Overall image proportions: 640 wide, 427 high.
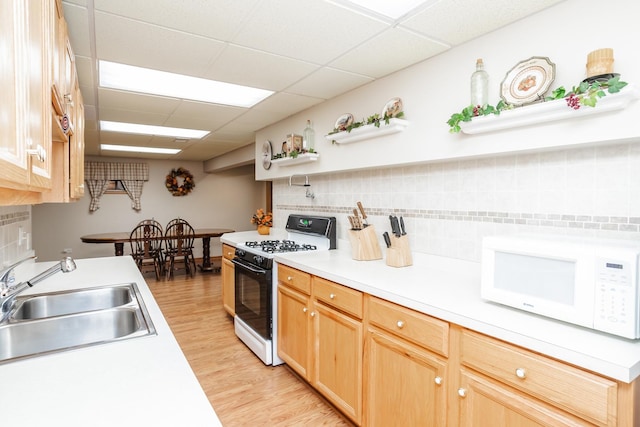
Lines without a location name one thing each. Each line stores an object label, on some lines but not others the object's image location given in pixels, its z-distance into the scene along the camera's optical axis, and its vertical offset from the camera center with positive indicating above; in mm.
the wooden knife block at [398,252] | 2126 -284
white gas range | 2604 -567
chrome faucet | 1223 -289
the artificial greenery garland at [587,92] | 1195 +421
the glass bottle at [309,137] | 3055 +628
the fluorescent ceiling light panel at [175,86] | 2318 +917
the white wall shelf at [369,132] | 2094 +501
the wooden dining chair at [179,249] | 5699 -722
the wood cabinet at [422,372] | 997 -640
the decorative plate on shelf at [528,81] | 1479 +563
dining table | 5137 -487
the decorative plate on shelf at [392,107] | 2168 +639
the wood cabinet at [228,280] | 3484 -770
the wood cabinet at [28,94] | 547 +232
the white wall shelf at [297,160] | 2938 +433
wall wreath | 7250 +541
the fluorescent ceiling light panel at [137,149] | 5410 +967
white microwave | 1026 -249
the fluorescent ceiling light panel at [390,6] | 1485 +885
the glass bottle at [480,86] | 1694 +594
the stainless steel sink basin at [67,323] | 1223 -454
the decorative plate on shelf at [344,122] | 2593 +657
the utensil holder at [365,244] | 2348 -260
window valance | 6551 +589
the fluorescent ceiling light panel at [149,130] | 3911 +937
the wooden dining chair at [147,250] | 5436 -710
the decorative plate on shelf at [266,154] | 3802 +595
